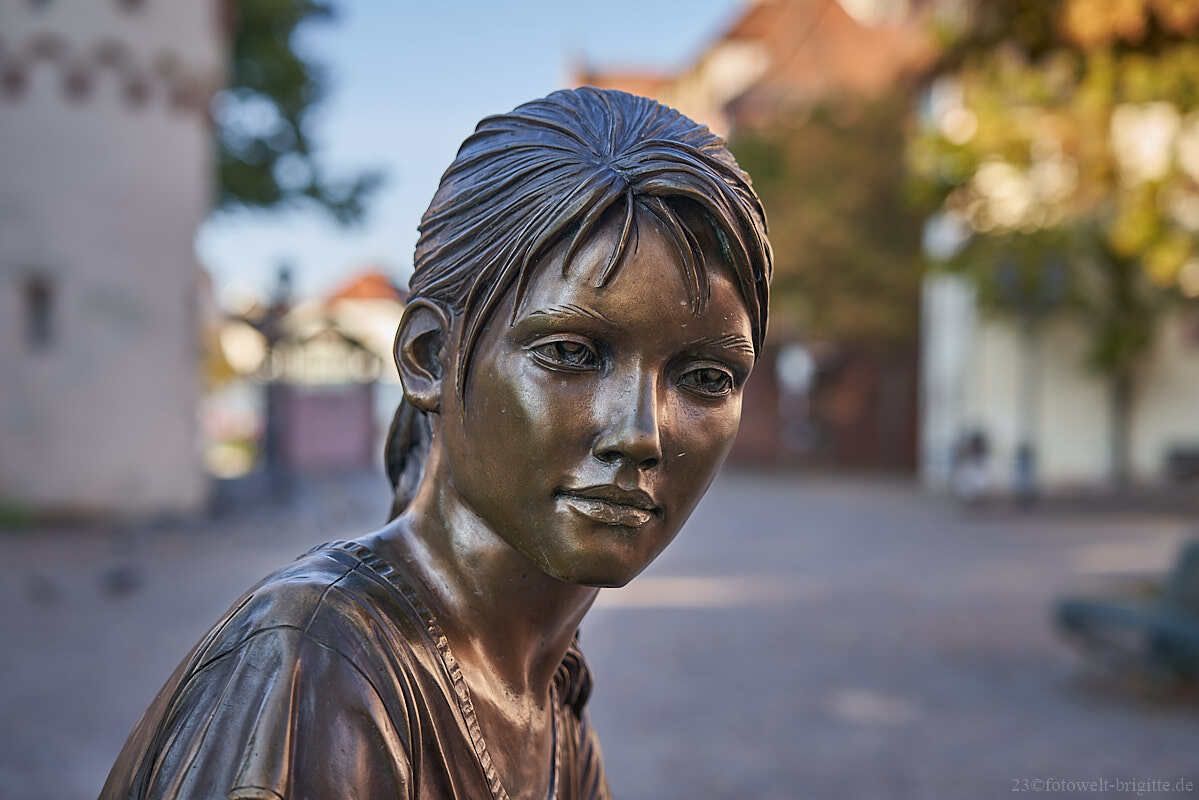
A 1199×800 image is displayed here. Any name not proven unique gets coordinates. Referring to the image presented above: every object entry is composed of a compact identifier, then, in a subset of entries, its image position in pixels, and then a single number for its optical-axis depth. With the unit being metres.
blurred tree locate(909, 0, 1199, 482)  7.93
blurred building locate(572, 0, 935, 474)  26.69
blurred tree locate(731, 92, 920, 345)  26.41
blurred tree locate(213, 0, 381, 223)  23.95
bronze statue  1.21
